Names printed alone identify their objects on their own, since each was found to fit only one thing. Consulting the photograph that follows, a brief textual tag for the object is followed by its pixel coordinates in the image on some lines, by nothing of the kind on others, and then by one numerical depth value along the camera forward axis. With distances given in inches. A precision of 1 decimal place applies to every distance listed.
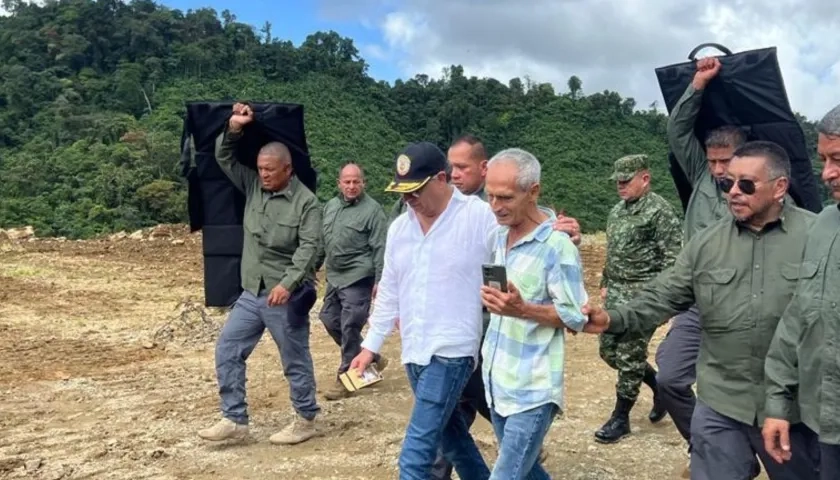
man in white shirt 140.3
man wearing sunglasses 117.6
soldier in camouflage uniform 209.2
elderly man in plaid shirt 122.2
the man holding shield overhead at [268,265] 203.9
